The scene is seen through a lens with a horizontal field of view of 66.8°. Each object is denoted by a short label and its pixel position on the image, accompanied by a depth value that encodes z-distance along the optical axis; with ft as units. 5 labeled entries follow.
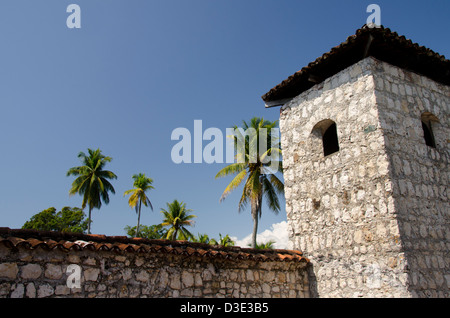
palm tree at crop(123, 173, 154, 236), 102.37
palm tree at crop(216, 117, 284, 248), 66.39
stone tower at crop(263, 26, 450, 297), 19.85
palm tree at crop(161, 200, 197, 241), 103.52
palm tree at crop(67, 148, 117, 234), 98.78
